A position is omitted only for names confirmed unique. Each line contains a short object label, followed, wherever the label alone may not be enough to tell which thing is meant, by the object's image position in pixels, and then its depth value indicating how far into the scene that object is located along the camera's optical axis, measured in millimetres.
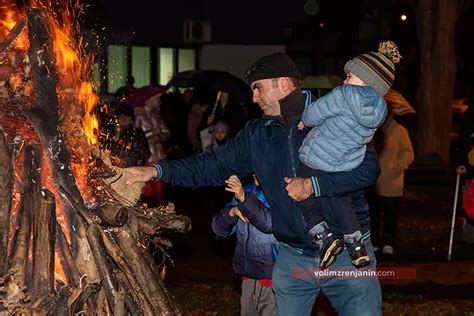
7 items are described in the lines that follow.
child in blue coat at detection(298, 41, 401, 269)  5922
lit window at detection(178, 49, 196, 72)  30812
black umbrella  18242
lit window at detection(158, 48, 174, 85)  30297
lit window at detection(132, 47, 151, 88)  29469
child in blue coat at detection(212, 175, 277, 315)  7160
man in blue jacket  6195
